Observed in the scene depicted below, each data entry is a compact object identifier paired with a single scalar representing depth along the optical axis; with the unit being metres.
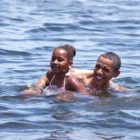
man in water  18.44
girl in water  17.91
